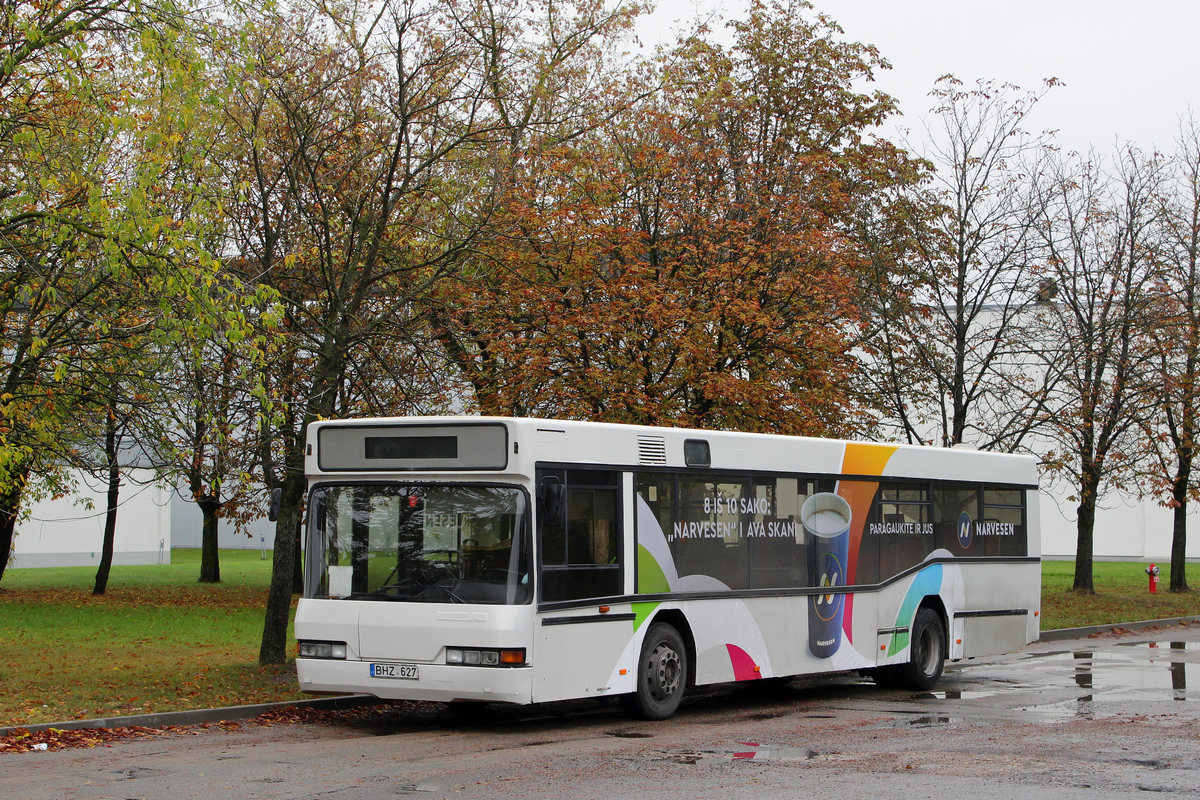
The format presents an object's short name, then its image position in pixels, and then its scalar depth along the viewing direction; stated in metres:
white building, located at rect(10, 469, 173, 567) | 53.59
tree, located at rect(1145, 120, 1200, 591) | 31.28
